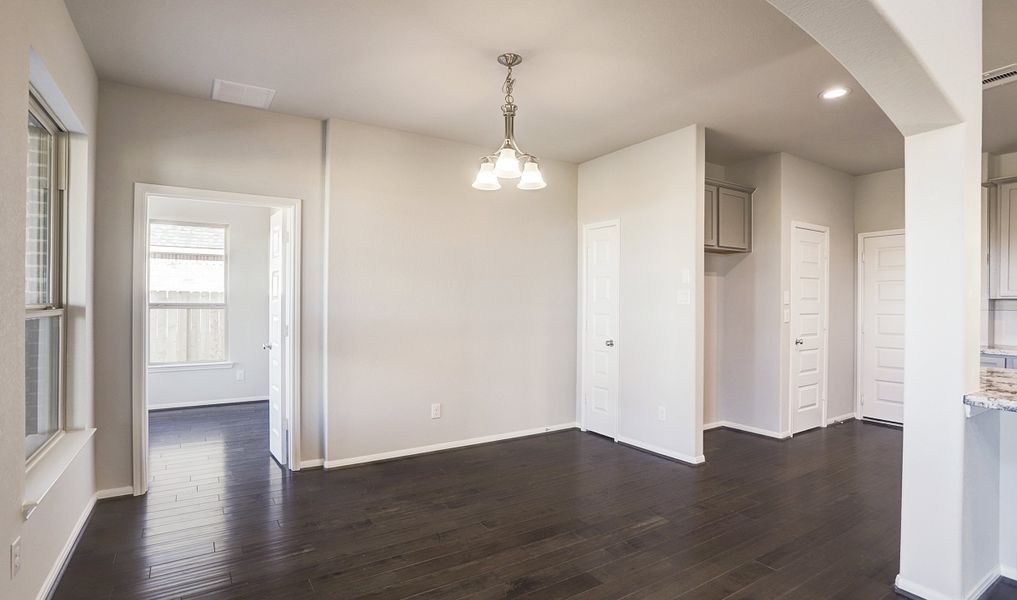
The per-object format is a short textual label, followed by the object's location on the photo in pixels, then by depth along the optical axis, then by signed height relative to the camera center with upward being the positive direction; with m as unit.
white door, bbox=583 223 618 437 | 4.83 -0.28
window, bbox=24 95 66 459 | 2.50 +0.07
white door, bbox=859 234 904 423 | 5.38 -0.27
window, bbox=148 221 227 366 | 6.10 +0.06
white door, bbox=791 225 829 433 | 5.02 -0.24
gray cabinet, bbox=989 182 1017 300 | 4.55 +0.54
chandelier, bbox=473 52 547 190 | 2.82 +0.75
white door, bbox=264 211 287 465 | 4.03 -0.30
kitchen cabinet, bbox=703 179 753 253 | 4.74 +0.78
